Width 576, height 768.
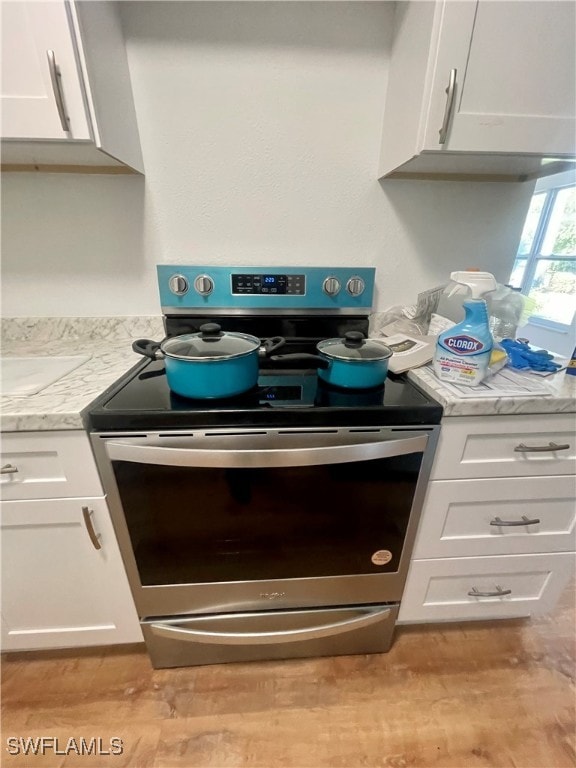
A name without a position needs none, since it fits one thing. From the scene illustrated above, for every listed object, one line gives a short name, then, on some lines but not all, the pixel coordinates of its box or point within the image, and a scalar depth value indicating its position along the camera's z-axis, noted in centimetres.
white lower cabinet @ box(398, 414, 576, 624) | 80
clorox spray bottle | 76
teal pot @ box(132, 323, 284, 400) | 70
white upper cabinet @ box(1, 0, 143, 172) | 65
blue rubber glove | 87
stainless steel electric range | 69
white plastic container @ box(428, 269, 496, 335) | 107
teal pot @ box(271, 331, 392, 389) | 77
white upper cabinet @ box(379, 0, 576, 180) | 70
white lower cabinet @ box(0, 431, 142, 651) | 71
